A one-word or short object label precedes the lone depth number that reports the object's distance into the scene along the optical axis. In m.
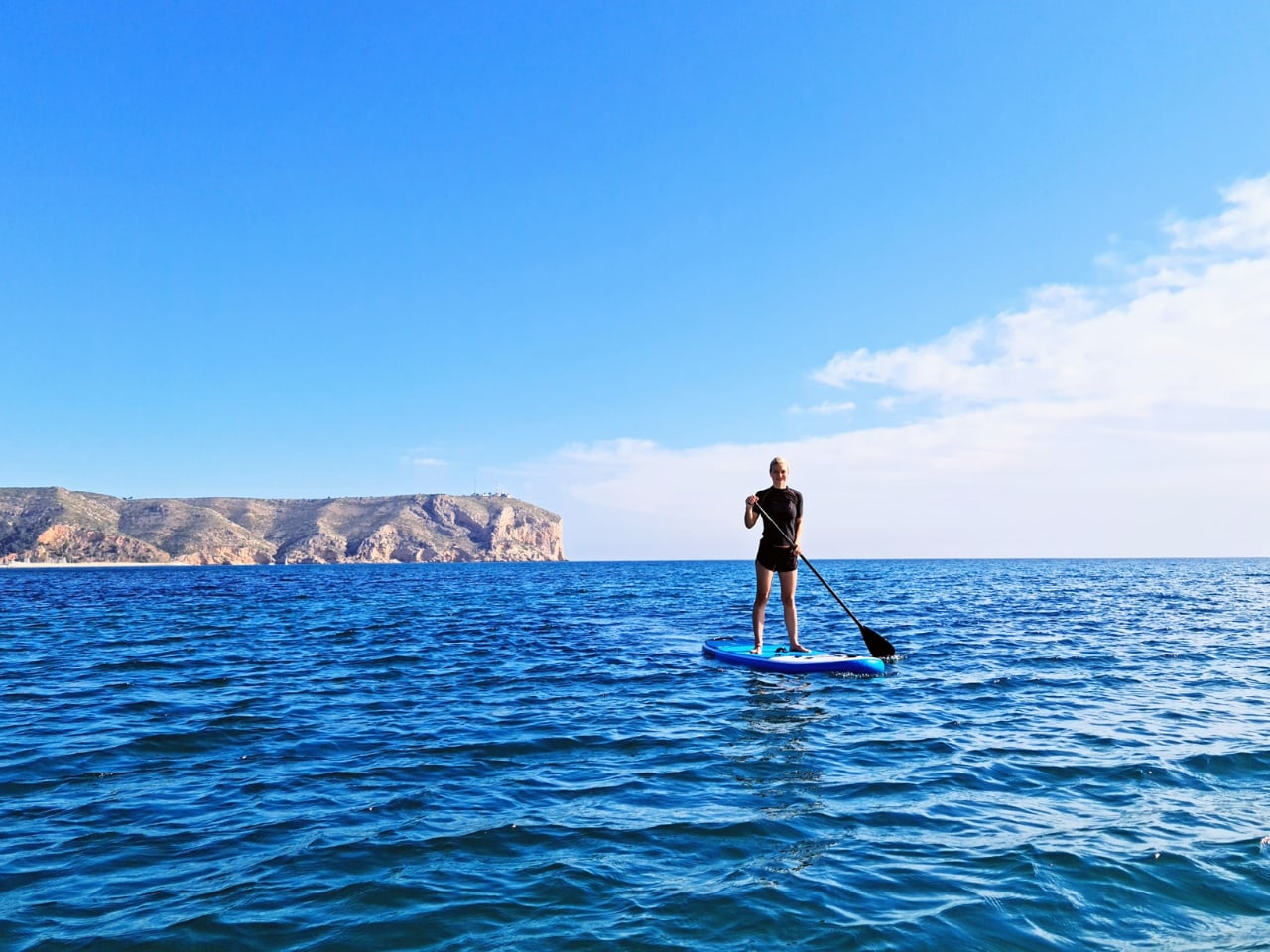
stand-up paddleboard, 13.41
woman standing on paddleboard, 13.88
